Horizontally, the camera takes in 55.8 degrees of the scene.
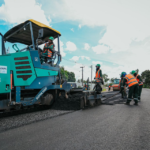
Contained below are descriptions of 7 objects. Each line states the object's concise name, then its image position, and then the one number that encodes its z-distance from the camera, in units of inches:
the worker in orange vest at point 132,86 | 260.1
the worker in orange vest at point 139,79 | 327.9
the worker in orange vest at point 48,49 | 192.3
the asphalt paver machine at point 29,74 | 156.1
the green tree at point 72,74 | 3633.9
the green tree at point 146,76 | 2655.5
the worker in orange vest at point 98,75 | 259.1
